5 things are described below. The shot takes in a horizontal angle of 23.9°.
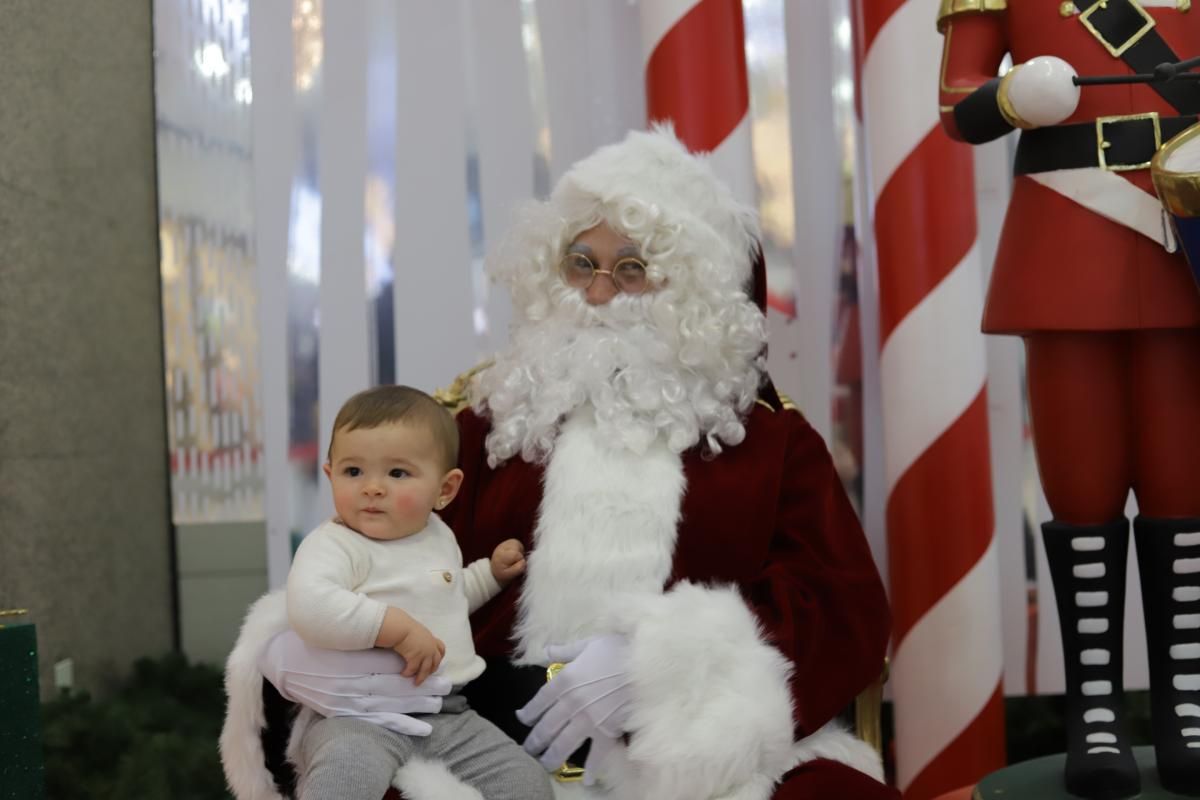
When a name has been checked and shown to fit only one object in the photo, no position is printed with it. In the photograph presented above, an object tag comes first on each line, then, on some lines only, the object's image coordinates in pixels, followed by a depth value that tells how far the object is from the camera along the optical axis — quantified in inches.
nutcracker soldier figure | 127.8
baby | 123.2
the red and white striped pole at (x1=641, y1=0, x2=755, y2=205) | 151.4
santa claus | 127.1
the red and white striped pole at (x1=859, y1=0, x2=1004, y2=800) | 149.6
